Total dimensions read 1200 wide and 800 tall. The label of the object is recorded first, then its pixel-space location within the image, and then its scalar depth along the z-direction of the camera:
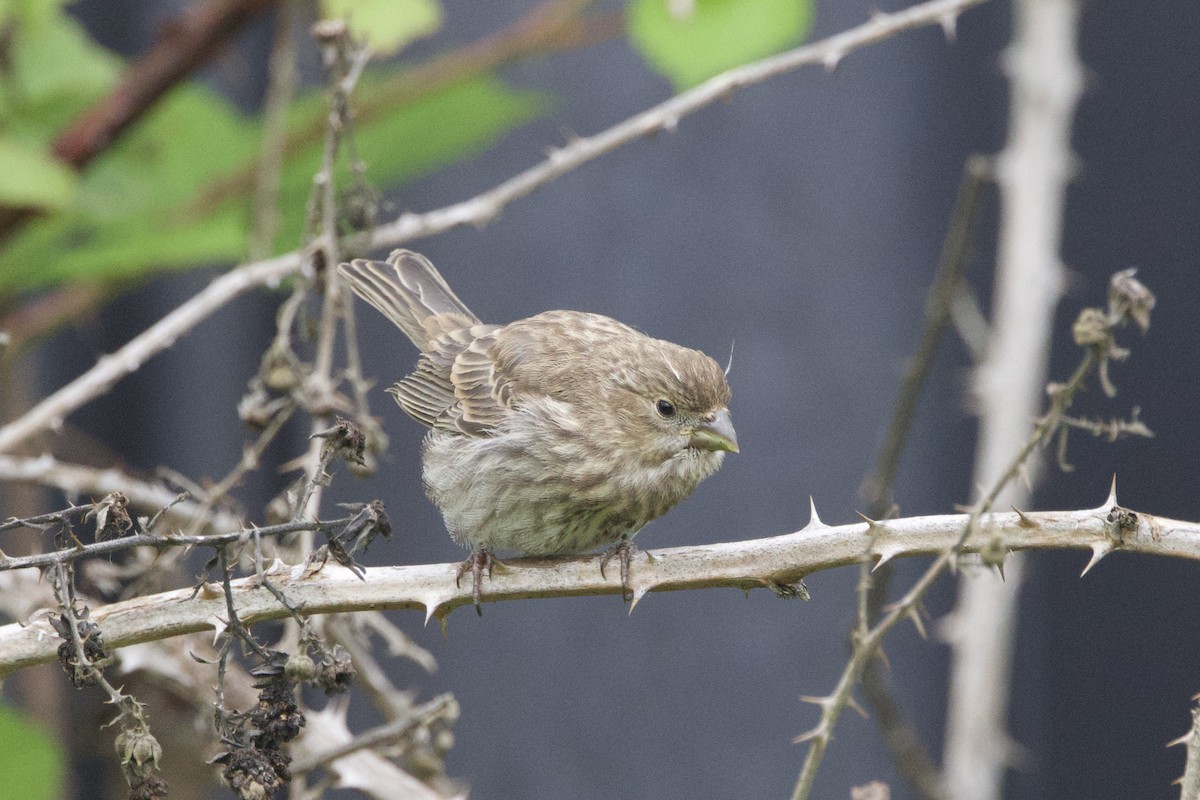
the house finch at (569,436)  7.59
